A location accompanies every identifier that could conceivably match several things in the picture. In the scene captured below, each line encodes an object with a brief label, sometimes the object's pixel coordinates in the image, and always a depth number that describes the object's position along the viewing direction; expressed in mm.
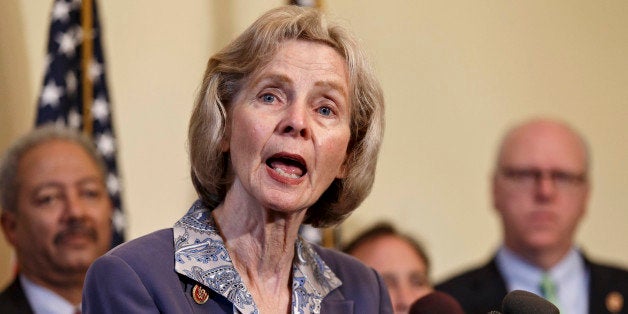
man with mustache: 4176
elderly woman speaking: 2256
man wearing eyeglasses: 5227
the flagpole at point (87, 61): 4578
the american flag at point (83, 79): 4512
